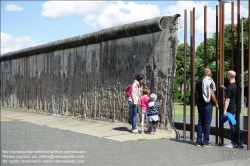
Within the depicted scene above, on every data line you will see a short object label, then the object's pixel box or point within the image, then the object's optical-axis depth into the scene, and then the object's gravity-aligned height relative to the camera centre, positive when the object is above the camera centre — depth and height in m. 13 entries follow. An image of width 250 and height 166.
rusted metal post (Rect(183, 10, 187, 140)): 9.47 +0.98
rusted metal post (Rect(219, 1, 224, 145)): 8.70 +0.16
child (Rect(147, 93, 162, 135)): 10.20 -0.61
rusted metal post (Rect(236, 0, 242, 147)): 8.16 +0.10
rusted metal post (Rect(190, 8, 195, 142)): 9.19 -0.05
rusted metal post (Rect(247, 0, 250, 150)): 8.00 -0.90
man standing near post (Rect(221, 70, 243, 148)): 8.34 -0.34
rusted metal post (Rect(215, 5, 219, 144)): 8.79 +0.13
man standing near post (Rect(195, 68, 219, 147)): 8.66 -0.38
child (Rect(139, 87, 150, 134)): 10.60 -0.38
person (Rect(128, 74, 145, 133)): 10.66 -0.28
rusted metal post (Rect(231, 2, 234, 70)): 8.55 +1.13
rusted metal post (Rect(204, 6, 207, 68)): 9.09 +1.29
